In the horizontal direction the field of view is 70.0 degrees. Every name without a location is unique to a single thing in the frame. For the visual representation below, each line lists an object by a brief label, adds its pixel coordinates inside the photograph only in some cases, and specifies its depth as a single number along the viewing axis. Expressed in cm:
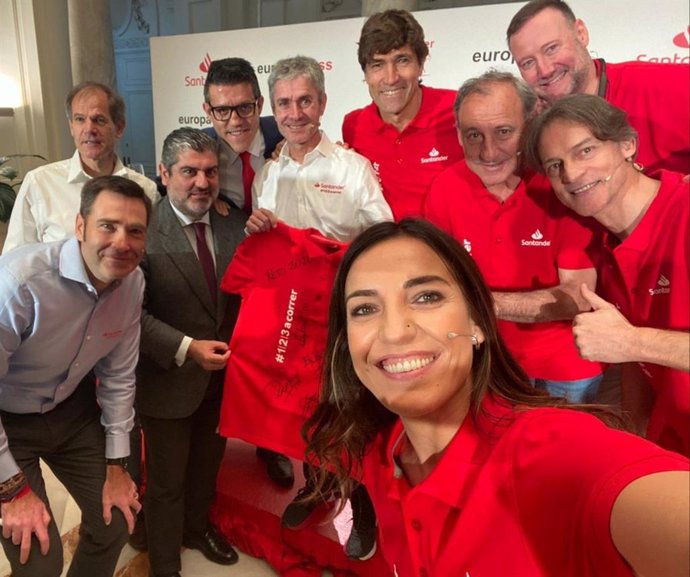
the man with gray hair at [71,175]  204
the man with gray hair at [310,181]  169
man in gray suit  172
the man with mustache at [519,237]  130
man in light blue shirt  143
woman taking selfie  58
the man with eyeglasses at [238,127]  184
